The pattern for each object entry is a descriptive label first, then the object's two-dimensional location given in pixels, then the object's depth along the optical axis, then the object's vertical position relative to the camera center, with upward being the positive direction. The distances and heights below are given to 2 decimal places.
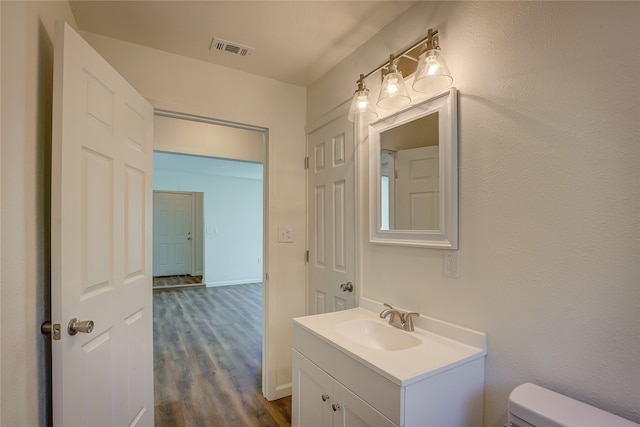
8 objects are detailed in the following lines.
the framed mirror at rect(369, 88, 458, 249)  1.32 +0.19
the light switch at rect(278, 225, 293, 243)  2.34 -0.16
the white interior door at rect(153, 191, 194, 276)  6.42 -0.44
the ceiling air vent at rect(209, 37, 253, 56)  1.84 +1.03
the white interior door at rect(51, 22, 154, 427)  1.15 -0.13
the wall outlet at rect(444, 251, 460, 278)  1.30 -0.22
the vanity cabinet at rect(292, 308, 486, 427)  1.01 -0.62
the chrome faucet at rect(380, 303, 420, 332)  1.43 -0.50
